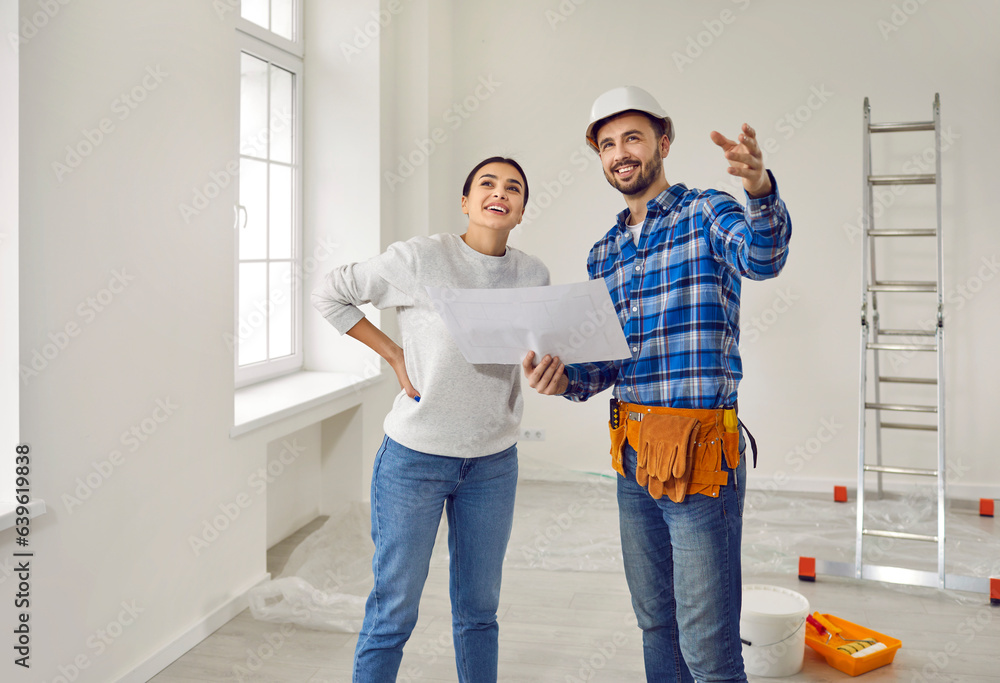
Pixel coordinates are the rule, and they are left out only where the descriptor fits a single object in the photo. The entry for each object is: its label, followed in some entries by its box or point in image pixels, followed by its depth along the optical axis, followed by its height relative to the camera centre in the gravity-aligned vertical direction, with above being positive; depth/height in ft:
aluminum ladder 9.66 -0.49
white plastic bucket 7.52 -2.75
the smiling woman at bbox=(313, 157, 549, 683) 5.59 -0.66
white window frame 11.05 +2.91
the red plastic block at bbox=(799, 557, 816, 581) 9.98 -2.76
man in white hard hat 4.97 -0.29
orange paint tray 7.68 -2.99
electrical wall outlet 15.40 -1.69
